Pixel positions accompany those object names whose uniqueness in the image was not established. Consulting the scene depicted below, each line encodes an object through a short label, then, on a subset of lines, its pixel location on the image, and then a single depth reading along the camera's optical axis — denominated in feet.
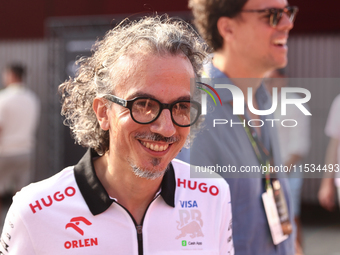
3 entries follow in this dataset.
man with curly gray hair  5.21
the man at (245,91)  6.77
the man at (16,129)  19.34
